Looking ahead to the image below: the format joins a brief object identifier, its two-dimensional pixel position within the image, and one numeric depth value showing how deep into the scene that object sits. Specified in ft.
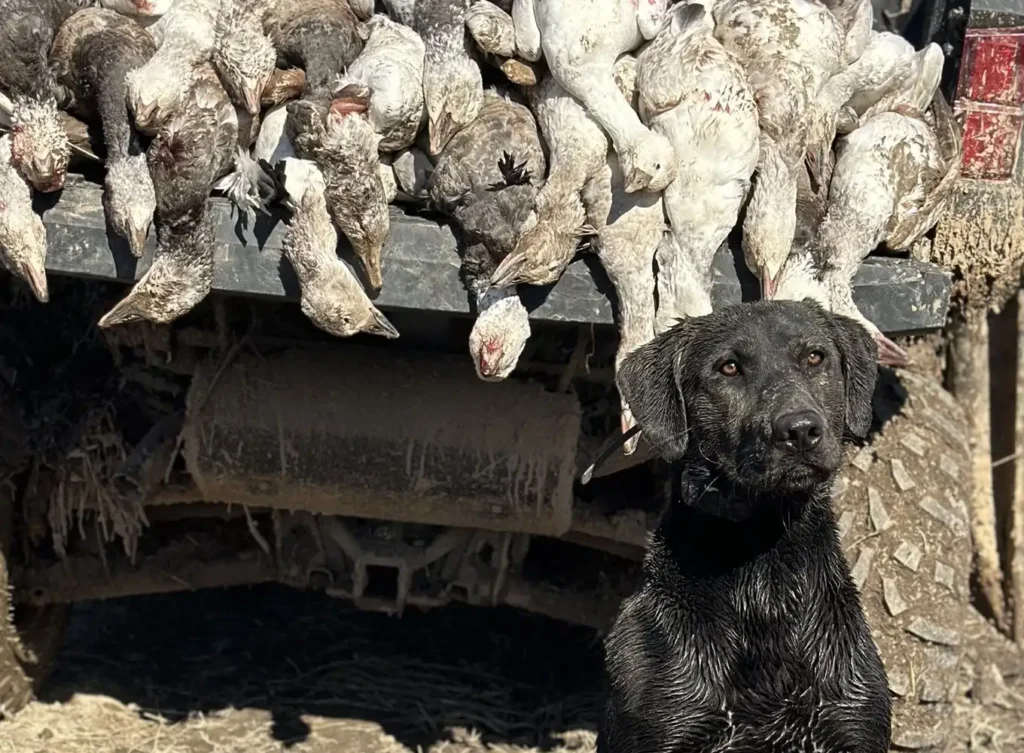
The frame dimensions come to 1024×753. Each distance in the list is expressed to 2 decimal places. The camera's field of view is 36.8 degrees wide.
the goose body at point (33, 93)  12.07
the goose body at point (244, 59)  12.47
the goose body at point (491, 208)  11.69
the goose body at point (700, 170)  11.87
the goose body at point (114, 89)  11.91
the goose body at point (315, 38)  12.58
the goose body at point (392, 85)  12.19
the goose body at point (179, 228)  11.86
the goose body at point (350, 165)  11.75
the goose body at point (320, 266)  11.76
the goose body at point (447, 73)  12.30
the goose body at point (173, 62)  12.17
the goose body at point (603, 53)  11.83
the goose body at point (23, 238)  11.91
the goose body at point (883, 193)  12.07
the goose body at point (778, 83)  11.86
